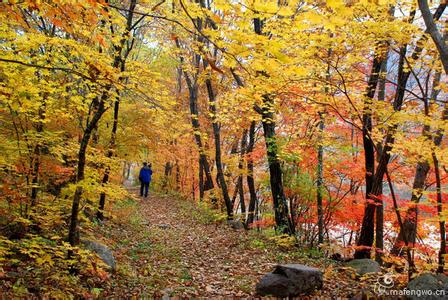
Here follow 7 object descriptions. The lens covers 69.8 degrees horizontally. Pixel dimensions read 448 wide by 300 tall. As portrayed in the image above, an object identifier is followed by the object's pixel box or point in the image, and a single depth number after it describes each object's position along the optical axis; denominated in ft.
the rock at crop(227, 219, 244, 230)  40.47
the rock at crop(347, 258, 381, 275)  23.28
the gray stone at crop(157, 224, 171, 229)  40.37
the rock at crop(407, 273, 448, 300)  15.46
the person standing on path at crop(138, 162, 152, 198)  62.75
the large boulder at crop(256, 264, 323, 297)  18.74
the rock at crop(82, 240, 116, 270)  21.09
